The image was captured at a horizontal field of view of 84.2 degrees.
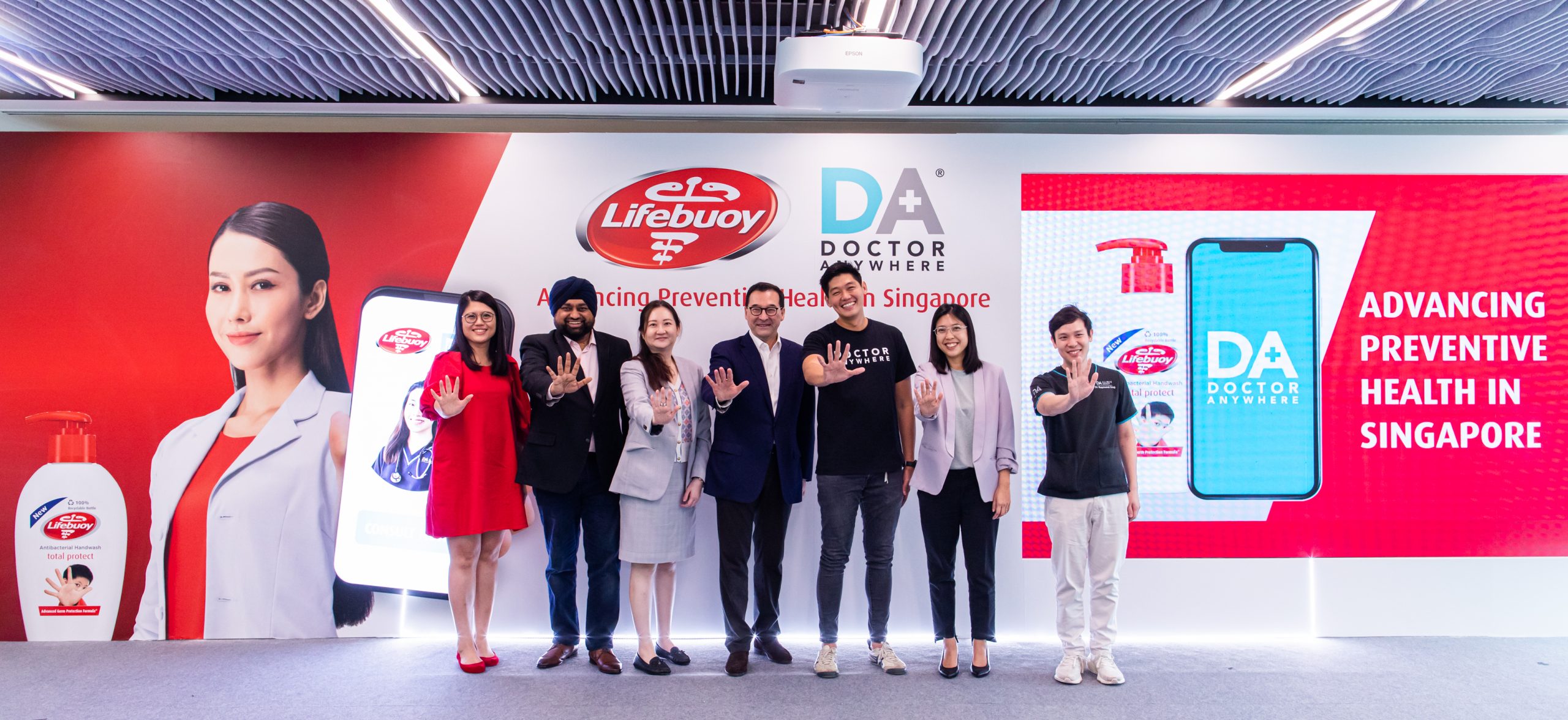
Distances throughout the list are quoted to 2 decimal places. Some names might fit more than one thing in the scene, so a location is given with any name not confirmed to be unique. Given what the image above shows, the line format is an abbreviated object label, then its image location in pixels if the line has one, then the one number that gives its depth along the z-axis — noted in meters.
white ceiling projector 3.75
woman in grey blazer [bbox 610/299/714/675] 4.01
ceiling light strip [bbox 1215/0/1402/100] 3.82
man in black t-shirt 4.02
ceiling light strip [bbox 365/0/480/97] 3.81
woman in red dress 3.96
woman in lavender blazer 4.05
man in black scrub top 3.99
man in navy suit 4.07
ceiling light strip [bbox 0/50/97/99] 4.29
